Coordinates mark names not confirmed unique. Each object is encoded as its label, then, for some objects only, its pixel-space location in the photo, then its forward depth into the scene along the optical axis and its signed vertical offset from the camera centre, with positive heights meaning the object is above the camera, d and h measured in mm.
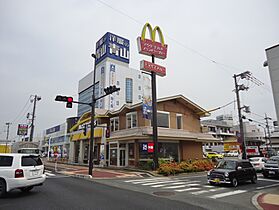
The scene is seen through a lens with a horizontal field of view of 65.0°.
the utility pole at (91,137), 17625 +1089
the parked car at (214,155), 45184 -1247
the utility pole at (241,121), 25672 +3178
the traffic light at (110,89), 15999 +4379
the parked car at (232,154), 50925 -1215
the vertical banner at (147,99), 20812 +4889
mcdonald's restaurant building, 23688 +1748
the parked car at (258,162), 21908 -1356
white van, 8562 -823
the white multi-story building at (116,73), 77312 +27834
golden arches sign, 21812 +10567
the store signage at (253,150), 36375 -262
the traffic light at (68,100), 15609 +3565
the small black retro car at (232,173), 12531 -1416
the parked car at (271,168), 16250 -1471
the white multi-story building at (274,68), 10539 +3911
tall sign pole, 20797 +9664
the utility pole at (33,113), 34747 +6054
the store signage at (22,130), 48934 +4664
